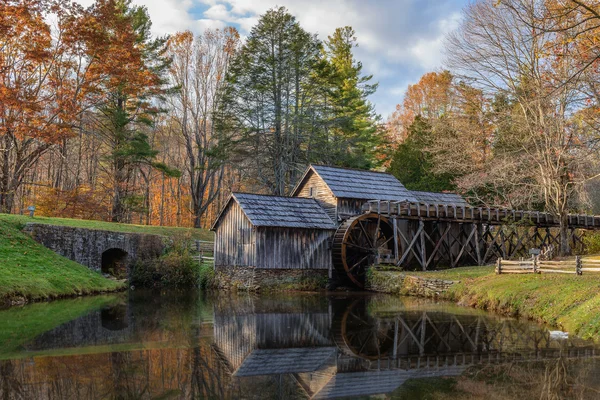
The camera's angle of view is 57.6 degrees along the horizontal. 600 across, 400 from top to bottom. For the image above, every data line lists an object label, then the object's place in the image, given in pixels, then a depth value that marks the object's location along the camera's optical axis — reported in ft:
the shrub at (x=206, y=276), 88.69
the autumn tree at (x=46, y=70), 83.15
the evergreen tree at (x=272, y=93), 118.83
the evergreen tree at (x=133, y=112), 107.65
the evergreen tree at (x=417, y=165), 122.42
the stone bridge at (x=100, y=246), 83.35
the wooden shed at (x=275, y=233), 80.28
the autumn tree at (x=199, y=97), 124.77
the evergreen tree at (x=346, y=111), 123.95
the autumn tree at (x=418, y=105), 153.89
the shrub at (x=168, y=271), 90.58
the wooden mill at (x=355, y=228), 81.41
